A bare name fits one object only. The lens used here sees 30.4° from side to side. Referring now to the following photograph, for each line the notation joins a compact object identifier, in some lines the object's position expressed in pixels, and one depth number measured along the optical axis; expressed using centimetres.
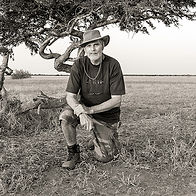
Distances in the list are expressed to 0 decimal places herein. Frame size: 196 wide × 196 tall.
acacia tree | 708
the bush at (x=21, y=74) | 4444
